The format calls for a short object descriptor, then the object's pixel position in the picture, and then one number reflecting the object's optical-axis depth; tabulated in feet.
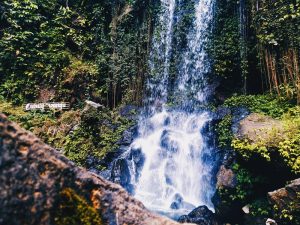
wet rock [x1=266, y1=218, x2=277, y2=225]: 17.87
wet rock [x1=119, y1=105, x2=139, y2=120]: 35.22
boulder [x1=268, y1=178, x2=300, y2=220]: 16.72
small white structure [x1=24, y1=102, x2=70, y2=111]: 35.40
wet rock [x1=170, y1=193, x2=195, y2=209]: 25.35
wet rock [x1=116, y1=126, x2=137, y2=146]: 30.73
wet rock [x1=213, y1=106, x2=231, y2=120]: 29.27
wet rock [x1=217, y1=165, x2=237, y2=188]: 21.84
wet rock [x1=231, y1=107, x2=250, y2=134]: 25.73
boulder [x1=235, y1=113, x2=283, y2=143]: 21.22
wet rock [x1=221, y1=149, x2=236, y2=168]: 23.26
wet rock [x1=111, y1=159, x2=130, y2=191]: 27.37
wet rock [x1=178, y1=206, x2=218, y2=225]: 20.56
